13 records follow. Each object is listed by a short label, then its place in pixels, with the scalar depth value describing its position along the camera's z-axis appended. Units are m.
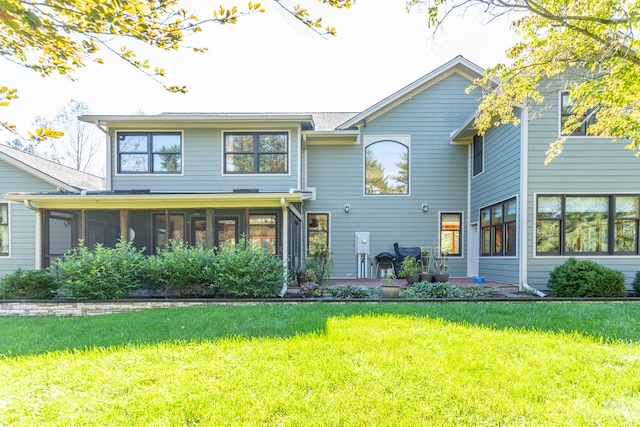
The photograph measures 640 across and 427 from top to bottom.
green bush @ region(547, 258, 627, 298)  6.76
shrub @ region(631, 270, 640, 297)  7.20
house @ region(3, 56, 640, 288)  7.78
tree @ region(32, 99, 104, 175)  22.55
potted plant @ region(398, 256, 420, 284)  8.74
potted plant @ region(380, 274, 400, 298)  6.91
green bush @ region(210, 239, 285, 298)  6.66
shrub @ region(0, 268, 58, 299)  6.87
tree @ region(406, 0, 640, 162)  4.61
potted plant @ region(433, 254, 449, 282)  8.78
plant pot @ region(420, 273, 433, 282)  8.83
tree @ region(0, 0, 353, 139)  1.74
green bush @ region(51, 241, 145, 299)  6.50
